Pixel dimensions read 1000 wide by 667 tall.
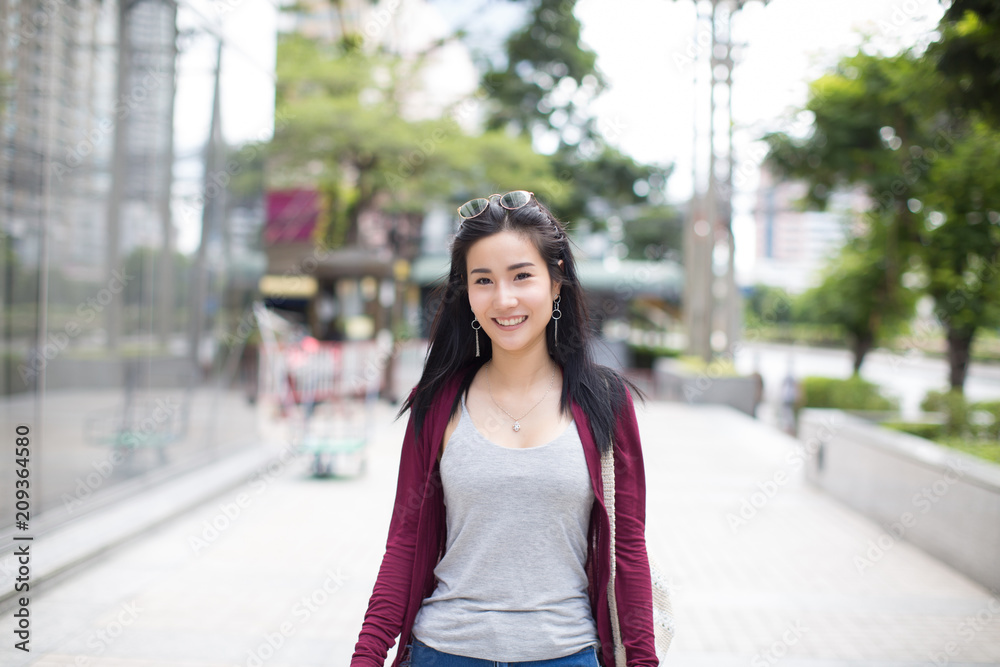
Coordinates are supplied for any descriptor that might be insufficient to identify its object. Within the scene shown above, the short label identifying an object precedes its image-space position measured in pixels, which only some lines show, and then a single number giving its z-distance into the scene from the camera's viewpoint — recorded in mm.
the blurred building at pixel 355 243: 13953
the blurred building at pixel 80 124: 4969
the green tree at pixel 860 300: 13898
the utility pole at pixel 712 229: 14406
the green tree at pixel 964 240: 8023
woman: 1635
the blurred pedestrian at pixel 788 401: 15445
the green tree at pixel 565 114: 10109
